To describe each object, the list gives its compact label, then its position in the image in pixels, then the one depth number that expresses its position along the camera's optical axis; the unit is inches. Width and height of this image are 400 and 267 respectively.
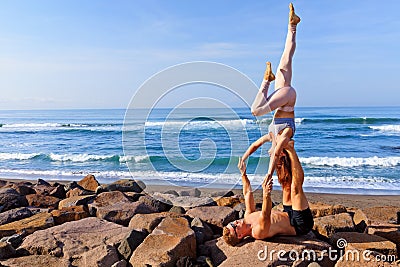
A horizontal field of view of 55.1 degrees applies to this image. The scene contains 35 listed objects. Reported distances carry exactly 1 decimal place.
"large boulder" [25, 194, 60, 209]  272.4
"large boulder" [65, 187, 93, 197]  299.4
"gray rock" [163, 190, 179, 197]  300.9
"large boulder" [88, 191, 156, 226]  222.4
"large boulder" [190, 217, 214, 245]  186.1
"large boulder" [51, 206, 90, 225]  220.8
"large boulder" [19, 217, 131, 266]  166.7
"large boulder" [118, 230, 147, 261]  170.7
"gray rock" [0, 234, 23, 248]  183.3
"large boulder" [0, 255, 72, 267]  160.7
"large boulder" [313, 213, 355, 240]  188.2
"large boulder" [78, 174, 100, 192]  346.9
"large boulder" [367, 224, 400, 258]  181.6
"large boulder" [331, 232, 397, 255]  162.1
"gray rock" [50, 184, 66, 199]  307.5
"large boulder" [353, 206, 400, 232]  206.1
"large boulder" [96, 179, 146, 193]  315.9
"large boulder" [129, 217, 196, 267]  157.5
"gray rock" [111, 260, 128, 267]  160.4
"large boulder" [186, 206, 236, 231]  208.1
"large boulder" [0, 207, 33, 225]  224.7
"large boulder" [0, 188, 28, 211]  257.6
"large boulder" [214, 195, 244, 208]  256.5
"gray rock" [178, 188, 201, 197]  310.8
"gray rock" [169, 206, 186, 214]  237.9
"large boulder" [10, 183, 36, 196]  309.0
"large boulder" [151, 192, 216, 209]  255.6
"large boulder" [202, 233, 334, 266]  152.6
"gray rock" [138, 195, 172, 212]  249.4
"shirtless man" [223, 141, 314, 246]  163.8
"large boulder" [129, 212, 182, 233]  199.6
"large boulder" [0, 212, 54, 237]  199.6
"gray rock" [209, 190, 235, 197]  306.9
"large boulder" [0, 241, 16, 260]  170.1
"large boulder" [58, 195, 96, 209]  259.0
